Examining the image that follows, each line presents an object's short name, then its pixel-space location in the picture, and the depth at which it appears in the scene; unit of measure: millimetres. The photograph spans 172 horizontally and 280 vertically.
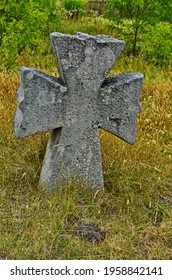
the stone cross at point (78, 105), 3420
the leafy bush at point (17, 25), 6195
